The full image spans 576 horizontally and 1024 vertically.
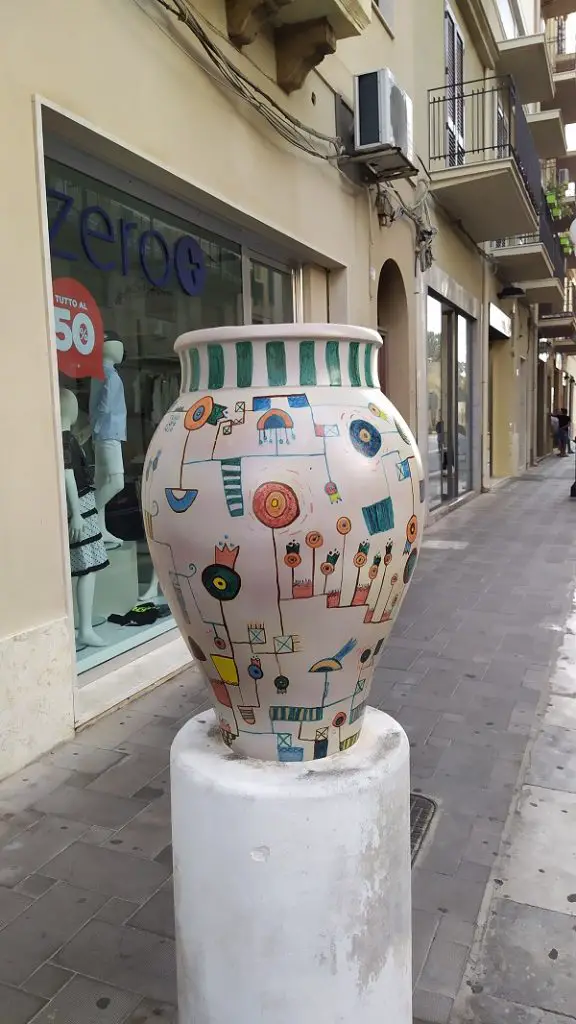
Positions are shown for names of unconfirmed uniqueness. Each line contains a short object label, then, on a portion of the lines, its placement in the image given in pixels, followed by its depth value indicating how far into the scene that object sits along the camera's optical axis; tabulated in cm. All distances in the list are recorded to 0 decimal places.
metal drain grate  272
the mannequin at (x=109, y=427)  447
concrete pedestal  155
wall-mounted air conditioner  653
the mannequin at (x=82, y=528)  421
